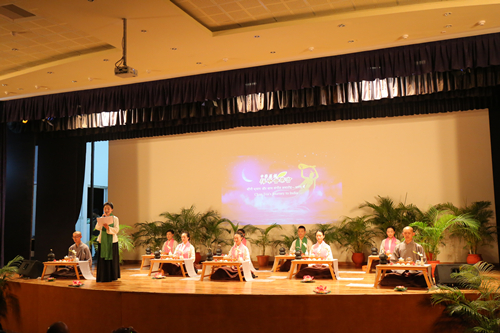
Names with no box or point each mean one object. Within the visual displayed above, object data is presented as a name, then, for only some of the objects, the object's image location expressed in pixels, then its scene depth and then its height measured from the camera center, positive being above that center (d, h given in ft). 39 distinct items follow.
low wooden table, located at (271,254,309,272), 29.94 -3.49
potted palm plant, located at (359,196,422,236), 32.27 -0.33
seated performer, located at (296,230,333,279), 27.14 -3.54
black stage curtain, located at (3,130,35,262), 38.58 +0.99
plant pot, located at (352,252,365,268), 32.89 -3.51
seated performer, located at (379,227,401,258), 30.07 -2.11
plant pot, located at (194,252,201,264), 36.82 -3.54
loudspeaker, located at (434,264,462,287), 18.92 -2.69
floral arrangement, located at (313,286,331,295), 18.26 -3.22
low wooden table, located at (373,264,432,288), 19.98 -2.61
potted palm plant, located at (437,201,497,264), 29.94 -1.34
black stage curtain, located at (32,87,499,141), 31.37 +7.64
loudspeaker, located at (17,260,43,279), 25.93 -3.04
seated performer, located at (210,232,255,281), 26.43 -3.25
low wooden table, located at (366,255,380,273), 28.85 -3.40
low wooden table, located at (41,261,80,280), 26.30 -2.75
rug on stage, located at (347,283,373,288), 22.34 -3.79
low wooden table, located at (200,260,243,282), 25.14 -2.79
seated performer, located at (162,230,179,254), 33.58 -2.29
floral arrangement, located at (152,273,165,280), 27.94 -3.87
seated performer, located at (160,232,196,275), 30.48 -2.78
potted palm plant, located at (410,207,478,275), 29.01 -1.18
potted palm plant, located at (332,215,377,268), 33.04 -1.85
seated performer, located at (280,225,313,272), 32.37 -2.42
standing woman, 23.94 -1.93
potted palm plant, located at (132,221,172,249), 38.22 -1.65
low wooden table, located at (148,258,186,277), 28.35 -2.94
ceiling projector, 21.05 +6.80
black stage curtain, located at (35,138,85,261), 40.29 +2.11
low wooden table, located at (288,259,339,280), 25.72 -3.06
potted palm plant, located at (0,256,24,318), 23.84 -4.14
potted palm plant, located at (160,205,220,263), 37.40 -0.63
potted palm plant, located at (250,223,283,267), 35.32 -2.23
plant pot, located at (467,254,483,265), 29.58 -3.23
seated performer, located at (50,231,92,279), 27.76 -2.23
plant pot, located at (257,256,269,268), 35.29 -3.71
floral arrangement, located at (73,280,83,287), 21.96 -3.33
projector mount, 21.04 +6.85
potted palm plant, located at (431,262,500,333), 16.60 -3.54
